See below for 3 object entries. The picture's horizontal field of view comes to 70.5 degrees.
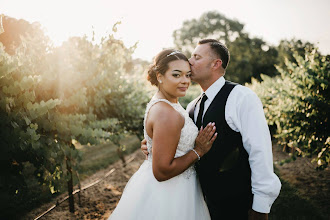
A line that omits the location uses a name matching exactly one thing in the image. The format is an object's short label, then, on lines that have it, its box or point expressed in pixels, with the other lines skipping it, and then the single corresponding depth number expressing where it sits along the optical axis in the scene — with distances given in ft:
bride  7.38
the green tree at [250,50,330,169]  15.96
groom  7.68
